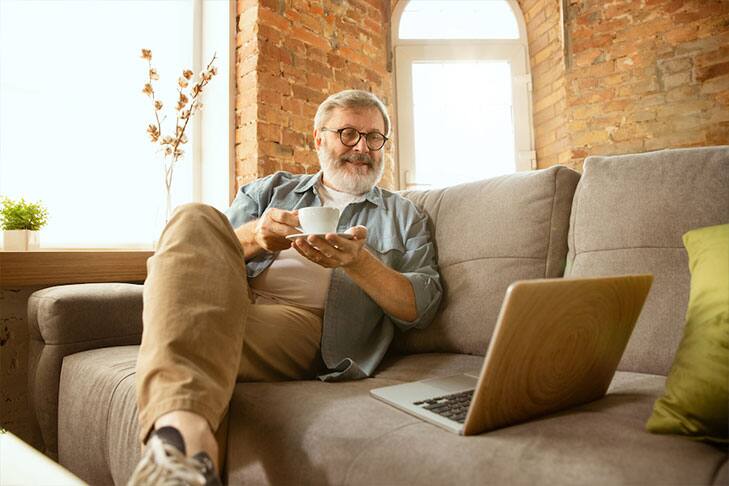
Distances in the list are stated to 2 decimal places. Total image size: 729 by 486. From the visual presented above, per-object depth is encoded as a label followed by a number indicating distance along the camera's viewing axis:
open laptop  0.65
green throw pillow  0.69
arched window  3.66
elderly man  0.75
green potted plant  1.78
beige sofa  0.66
